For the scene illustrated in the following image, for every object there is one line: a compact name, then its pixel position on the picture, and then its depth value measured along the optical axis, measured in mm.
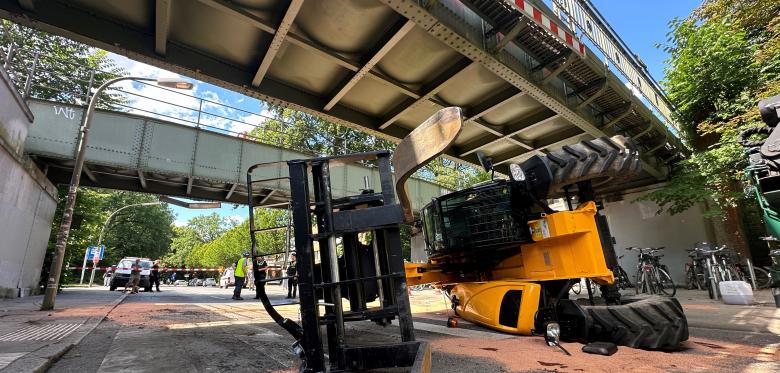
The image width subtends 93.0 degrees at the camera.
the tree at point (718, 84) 9461
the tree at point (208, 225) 75312
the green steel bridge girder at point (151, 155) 9969
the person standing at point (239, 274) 13703
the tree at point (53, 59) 10672
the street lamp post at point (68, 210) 7422
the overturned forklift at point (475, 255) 2672
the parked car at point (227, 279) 31031
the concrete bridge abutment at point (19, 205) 8078
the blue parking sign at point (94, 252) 23453
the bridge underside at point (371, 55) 4242
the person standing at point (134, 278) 17344
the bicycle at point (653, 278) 9609
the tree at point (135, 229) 45938
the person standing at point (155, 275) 19911
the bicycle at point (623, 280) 11648
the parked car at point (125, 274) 19578
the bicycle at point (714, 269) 9039
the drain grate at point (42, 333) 4132
